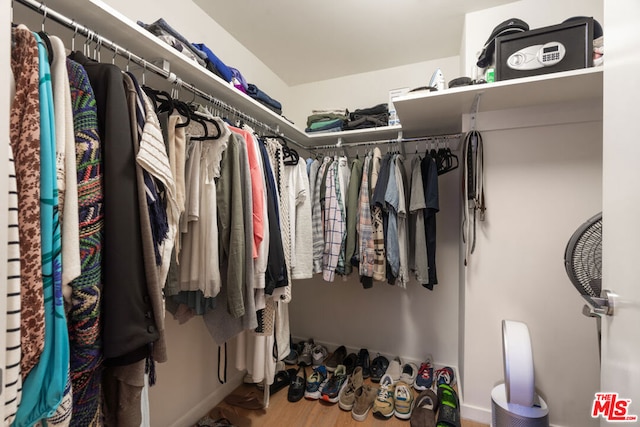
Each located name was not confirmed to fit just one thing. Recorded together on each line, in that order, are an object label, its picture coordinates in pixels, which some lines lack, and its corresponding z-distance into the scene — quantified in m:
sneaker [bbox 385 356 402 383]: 1.91
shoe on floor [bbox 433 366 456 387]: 1.79
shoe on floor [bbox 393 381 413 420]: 1.57
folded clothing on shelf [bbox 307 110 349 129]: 2.07
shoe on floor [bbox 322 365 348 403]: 1.71
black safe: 1.17
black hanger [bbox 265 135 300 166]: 1.49
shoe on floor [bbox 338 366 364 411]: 1.66
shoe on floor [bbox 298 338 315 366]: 2.12
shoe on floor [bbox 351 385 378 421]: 1.57
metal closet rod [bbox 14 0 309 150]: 0.65
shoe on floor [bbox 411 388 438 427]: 1.47
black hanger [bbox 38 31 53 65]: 0.58
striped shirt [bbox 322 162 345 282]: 1.63
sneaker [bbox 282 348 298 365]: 2.18
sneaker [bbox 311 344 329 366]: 2.12
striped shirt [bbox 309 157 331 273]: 1.66
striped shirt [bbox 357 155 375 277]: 1.62
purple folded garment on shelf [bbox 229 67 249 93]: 1.42
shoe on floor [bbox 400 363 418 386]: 1.89
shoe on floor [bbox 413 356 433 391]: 1.81
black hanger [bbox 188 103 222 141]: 1.00
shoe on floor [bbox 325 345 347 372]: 2.10
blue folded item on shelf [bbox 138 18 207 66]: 1.02
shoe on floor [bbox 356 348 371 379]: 2.02
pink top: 1.09
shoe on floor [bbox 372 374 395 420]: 1.58
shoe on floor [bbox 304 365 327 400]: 1.75
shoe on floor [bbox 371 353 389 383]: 1.95
